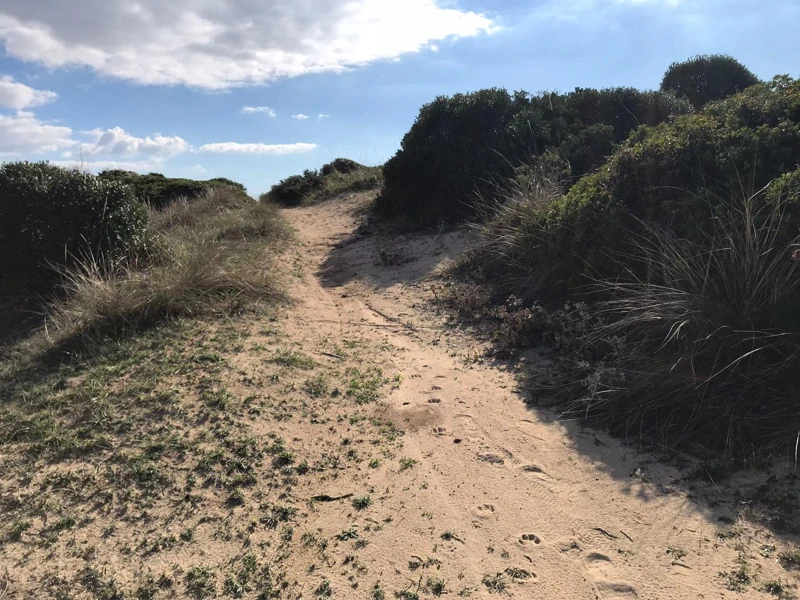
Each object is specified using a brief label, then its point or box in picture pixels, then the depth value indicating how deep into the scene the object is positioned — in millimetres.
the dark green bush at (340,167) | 20219
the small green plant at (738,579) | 2436
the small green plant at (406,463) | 3508
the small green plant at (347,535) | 2912
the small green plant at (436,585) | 2549
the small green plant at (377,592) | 2535
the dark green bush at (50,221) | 6617
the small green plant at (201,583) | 2576
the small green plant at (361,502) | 3159
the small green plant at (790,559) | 2486
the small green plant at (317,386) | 4438
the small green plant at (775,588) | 2365
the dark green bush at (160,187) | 14555
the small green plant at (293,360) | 4879
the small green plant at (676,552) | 2641
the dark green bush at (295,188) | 18938
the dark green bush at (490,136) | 9312
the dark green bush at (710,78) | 12930
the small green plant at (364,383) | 4426
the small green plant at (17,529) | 2920
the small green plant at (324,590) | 2553
